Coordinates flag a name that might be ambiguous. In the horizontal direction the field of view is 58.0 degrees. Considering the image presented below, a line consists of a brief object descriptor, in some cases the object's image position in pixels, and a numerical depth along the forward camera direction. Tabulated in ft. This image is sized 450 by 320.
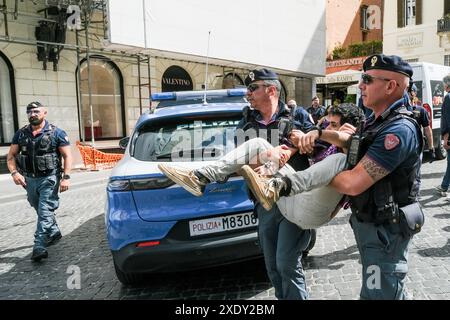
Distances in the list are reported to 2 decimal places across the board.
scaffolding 37.88
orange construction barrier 40.16
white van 32.55
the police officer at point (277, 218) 8.24
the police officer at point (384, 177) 6.19
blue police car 10.51
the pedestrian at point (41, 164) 15.66
